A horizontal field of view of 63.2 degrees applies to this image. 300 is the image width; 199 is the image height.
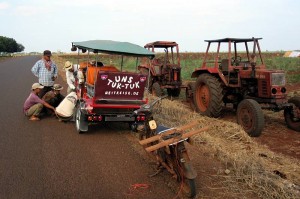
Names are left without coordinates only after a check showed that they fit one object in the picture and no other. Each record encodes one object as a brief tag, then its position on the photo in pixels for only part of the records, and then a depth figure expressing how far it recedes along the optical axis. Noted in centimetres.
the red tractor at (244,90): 621
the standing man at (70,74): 660
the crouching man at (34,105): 599
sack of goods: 589
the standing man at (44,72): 648
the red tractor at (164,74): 982
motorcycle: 305
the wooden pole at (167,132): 311
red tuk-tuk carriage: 500
